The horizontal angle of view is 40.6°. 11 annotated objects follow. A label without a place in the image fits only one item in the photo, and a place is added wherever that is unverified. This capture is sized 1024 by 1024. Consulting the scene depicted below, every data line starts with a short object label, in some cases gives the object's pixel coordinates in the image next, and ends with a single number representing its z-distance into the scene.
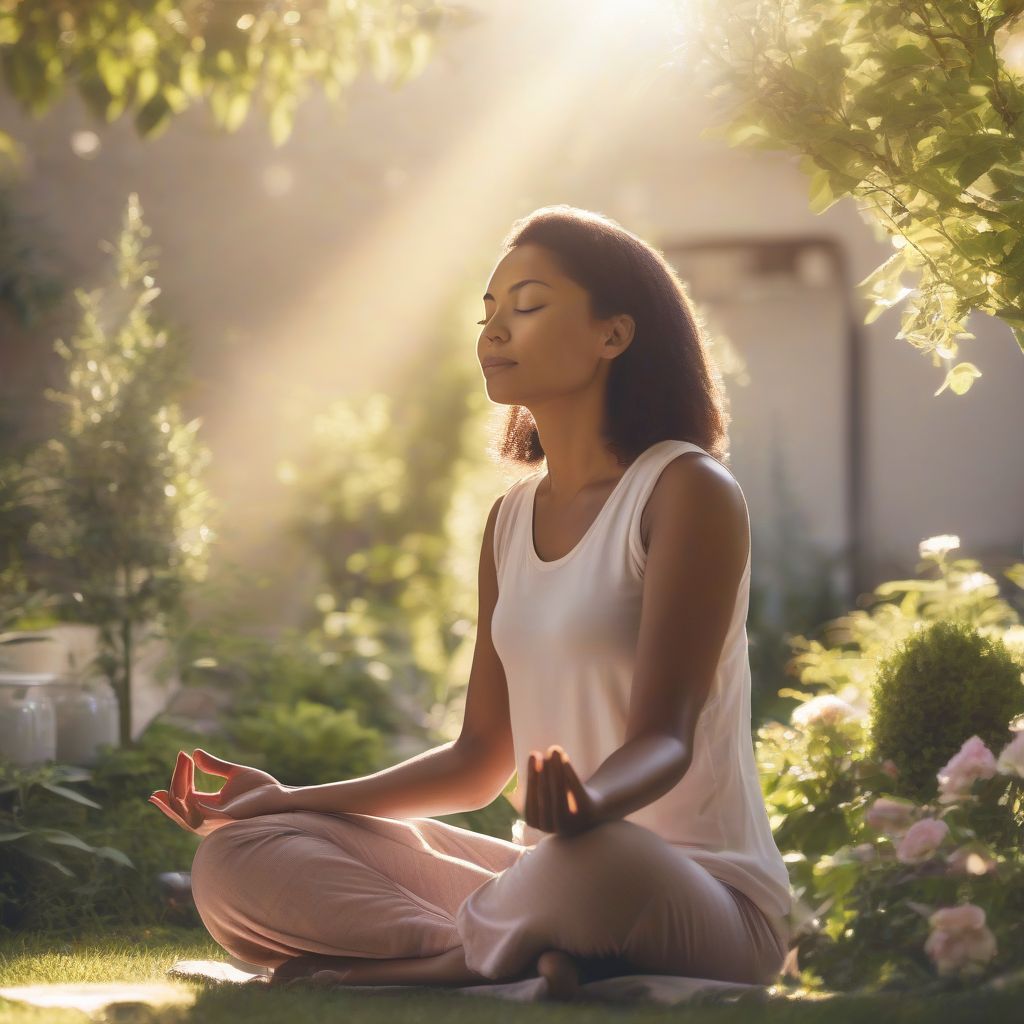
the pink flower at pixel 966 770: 2.58
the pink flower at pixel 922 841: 2.43
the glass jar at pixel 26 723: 4.30
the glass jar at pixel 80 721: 4.86
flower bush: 2.33
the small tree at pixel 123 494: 5.04
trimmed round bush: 3.49
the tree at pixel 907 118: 2.60
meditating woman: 2.31
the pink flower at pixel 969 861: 2.42
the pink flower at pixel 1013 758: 2.61
